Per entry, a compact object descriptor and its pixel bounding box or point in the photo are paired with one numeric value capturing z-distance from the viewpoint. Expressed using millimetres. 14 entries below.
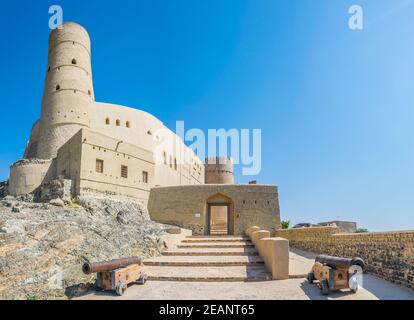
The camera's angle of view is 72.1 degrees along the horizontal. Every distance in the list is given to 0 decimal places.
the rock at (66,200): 14364
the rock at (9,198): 15906
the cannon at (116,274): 6983
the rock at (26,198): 16297
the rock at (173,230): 13939
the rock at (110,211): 14562
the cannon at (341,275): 6504
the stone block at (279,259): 8281
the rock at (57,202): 13805
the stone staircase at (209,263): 8496
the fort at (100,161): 16312
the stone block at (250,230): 14309
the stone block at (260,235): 11430
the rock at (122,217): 13204
